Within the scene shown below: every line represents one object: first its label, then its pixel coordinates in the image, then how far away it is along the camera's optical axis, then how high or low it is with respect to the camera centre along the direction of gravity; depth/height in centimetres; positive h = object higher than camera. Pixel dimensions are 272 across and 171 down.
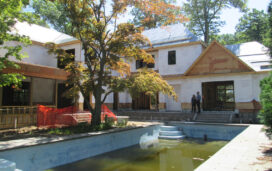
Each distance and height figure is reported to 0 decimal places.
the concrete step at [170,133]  1320 -224
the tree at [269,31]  644 +210
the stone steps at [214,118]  1519 -153
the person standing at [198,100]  1689 -19
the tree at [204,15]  3170 +1320
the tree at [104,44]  1116 +305
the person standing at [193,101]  1725 -31
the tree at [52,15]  3362 +1408
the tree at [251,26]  3875 +1394
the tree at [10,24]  823 +304
